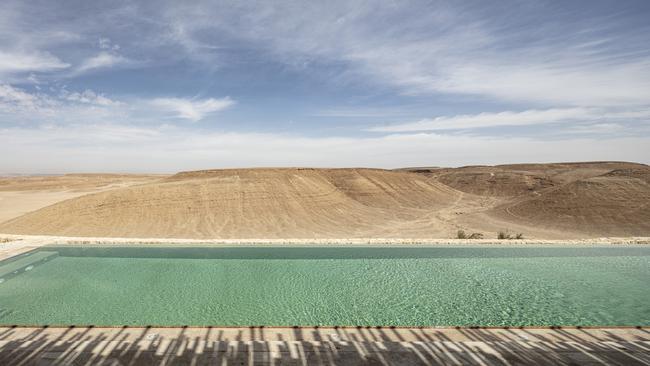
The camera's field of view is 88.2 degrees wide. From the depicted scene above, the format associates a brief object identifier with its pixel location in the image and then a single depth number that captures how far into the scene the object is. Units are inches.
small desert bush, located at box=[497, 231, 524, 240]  720.4
